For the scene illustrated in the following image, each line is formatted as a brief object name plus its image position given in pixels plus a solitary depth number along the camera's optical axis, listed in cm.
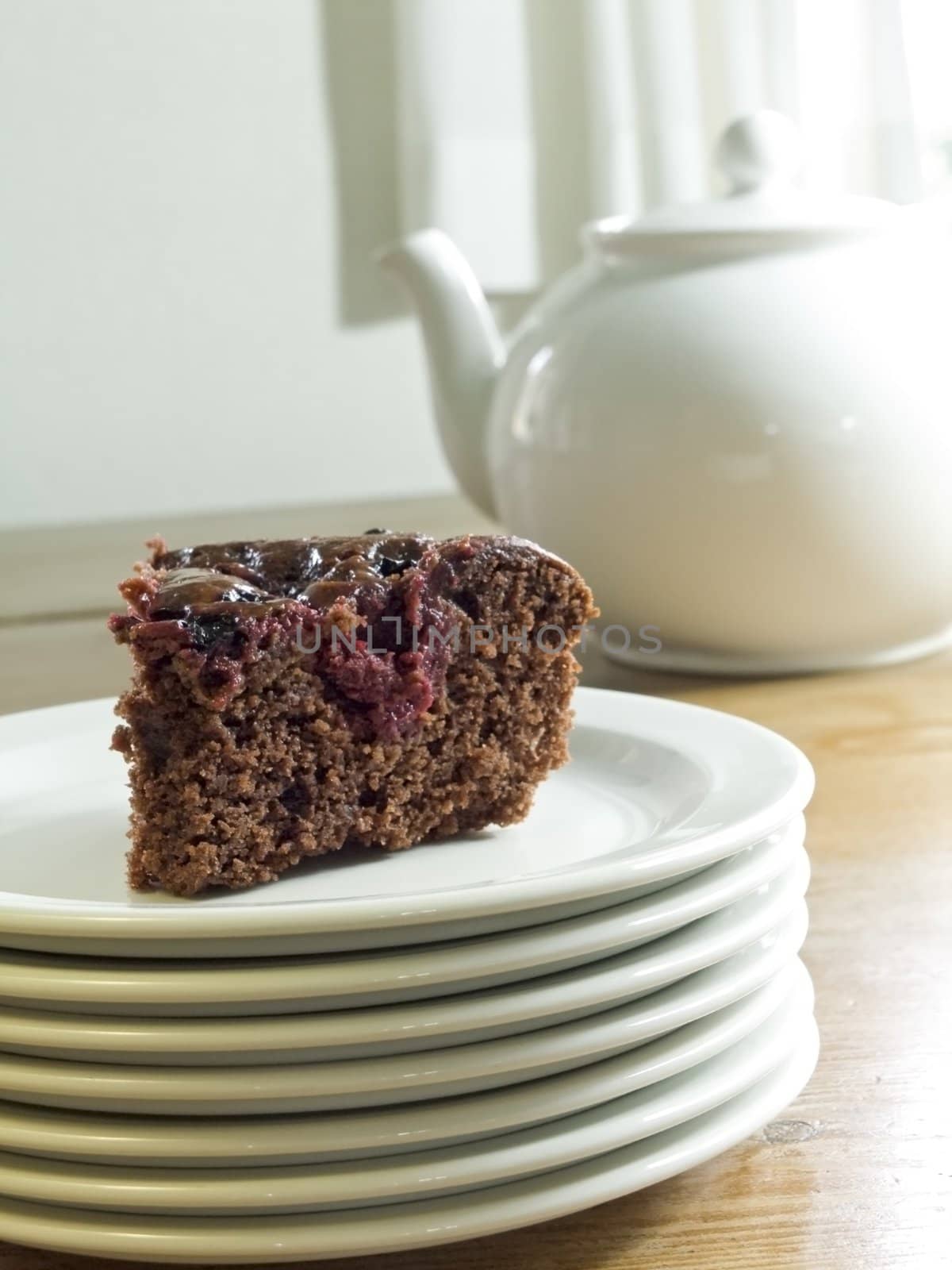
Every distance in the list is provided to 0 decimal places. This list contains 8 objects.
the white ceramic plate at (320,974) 29
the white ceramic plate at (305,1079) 29
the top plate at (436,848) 30
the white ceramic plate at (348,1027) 29
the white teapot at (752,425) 62
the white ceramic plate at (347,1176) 29
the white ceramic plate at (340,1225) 29
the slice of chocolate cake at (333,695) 42
